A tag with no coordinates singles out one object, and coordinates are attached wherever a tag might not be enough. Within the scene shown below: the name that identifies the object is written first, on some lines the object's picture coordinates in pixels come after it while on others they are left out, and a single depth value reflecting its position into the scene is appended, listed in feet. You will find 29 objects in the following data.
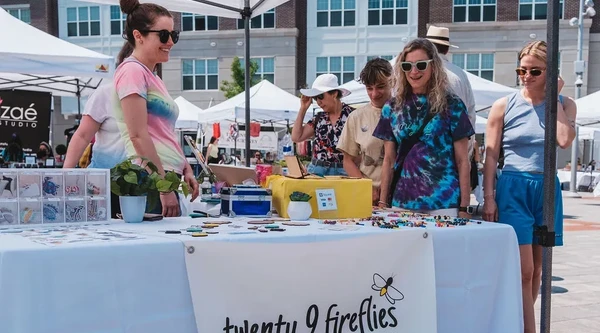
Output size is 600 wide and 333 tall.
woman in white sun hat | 13.03
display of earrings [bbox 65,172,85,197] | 7.30
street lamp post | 52.47
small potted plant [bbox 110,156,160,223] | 7.45
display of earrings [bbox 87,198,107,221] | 7.46
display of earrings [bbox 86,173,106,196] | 7.41
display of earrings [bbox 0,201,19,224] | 6.93
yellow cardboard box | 8.30
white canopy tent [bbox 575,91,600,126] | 39.50
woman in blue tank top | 9.66
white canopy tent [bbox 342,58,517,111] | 25.93
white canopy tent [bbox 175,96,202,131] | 54.70
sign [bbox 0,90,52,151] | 25.67
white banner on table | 6.22
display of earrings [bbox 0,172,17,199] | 6.89
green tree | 79.10
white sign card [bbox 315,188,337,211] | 8.32
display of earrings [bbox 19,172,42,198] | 7.01
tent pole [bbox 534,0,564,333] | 8.00
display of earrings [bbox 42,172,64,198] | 7.16
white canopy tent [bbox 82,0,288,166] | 17.15
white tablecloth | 5.32
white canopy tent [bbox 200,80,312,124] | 40.81
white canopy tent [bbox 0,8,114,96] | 18.93
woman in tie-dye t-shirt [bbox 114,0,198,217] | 8.18
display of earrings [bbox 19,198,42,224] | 7.04
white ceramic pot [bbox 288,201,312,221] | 8.07
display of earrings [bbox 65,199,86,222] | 7.32
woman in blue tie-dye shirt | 9.18
